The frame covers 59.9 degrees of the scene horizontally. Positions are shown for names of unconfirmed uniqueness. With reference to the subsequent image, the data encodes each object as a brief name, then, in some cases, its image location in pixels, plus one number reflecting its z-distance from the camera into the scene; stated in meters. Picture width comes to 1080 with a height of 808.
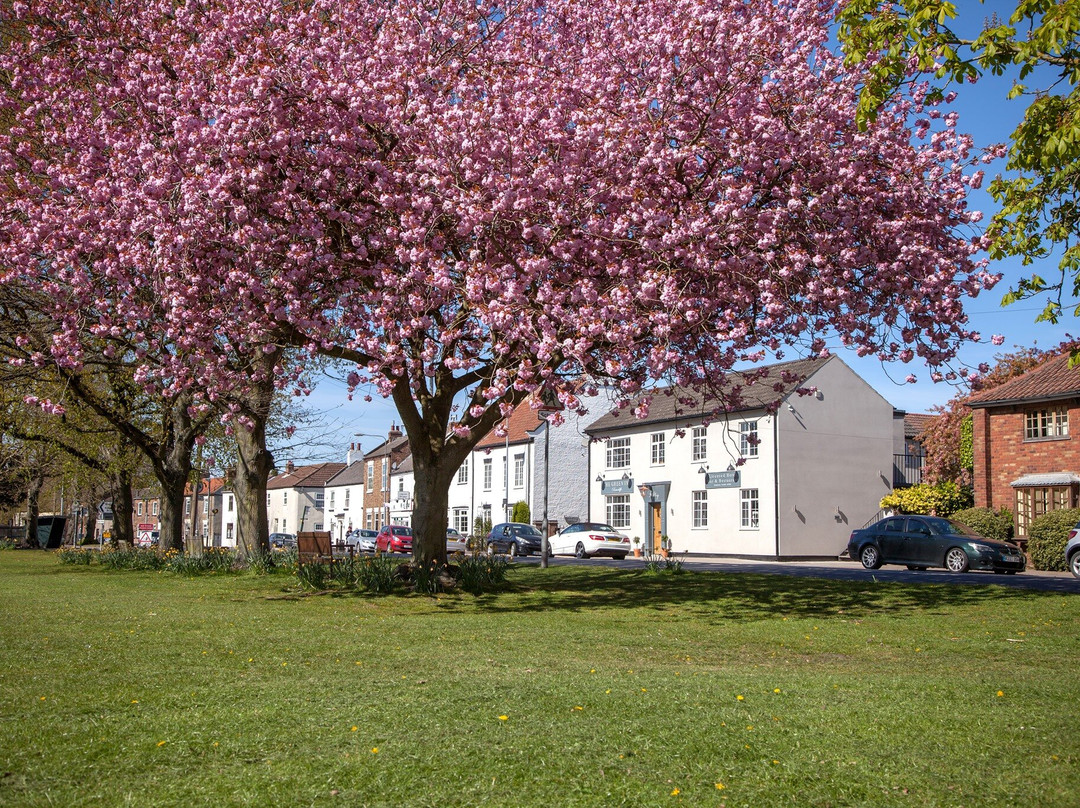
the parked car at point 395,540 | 45.44
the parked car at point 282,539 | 54.26
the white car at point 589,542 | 40.16
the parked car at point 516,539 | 42.50
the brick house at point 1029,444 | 30.31
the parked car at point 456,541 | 42.33
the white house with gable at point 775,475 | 39.19
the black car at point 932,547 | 24.28
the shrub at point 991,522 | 30.30
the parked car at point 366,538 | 51.13
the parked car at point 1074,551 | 23.16
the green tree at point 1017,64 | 8.63
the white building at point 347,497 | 74.44
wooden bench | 20.66
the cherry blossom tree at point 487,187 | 12.53
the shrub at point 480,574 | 17.42
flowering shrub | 36.97
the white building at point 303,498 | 82.25
